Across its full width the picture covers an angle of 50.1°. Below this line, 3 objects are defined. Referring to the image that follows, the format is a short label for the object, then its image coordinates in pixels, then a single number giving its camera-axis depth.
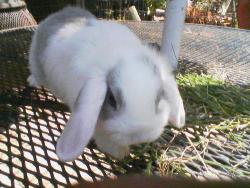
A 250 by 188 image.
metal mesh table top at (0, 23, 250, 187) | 0.25
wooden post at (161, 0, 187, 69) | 0.44
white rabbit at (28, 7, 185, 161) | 0.28
